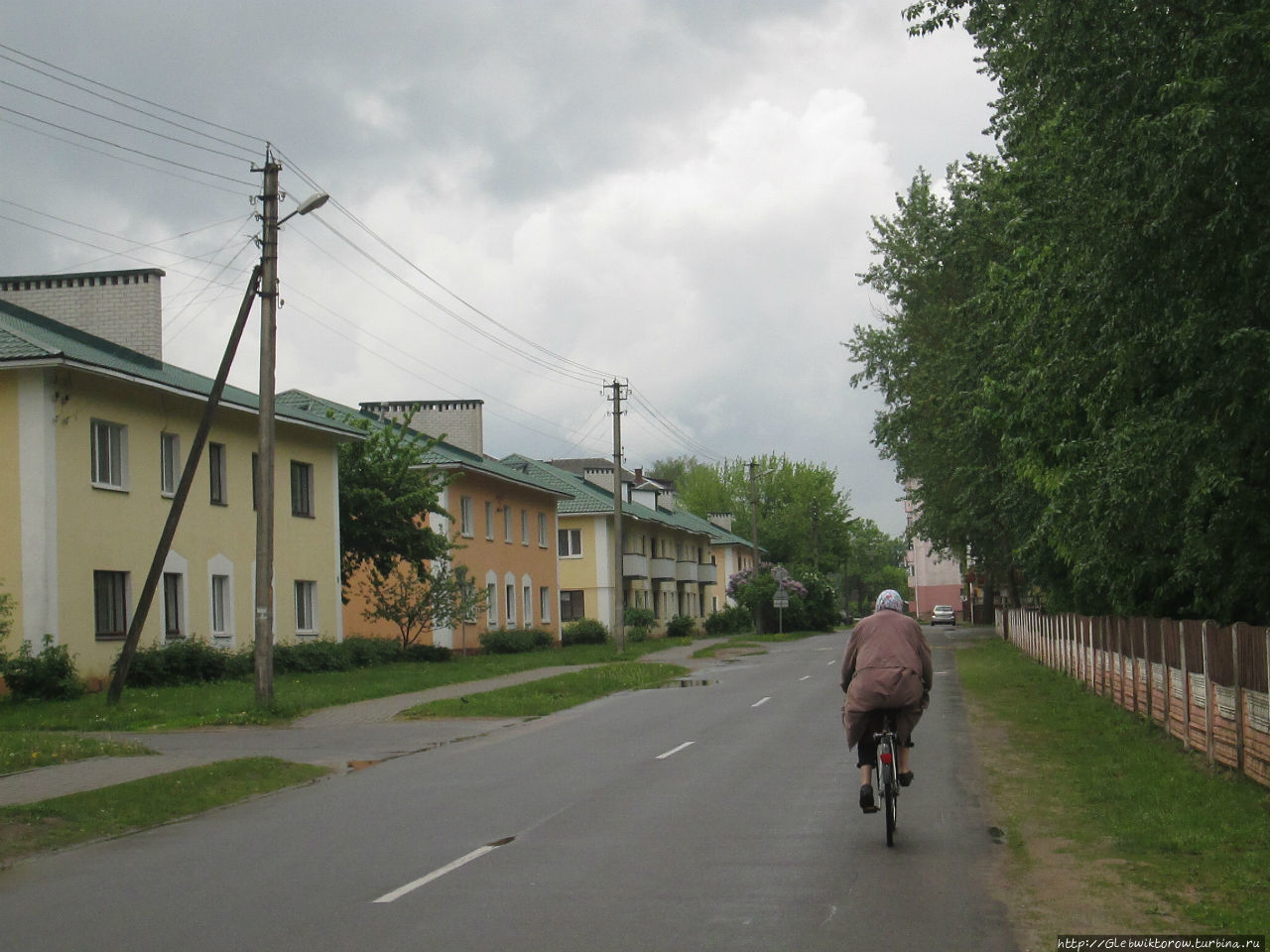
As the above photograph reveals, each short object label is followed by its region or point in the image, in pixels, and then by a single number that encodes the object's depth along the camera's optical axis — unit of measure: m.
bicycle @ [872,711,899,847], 9.15
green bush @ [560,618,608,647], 57.28
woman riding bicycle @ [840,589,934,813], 9.50
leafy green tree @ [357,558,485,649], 38.16
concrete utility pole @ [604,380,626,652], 43.47
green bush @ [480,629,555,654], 46.34
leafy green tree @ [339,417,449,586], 39.03
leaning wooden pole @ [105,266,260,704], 22.45
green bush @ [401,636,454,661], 39.12
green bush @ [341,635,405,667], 34.56
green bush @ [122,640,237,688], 26.47
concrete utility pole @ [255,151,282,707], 21.08
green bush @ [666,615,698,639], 70.81
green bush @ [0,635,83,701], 23.84
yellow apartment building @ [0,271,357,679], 24.91
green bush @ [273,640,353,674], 31.06
